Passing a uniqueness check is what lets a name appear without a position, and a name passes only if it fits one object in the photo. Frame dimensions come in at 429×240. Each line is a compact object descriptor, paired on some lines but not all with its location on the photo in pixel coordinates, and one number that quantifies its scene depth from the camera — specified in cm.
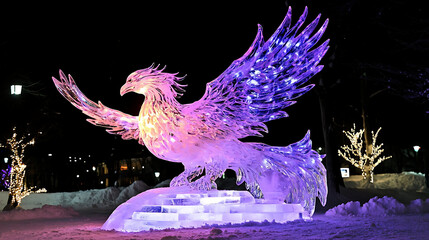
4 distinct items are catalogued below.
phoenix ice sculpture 950
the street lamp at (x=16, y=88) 1526
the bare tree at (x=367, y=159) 2220
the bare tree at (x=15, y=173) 1769
